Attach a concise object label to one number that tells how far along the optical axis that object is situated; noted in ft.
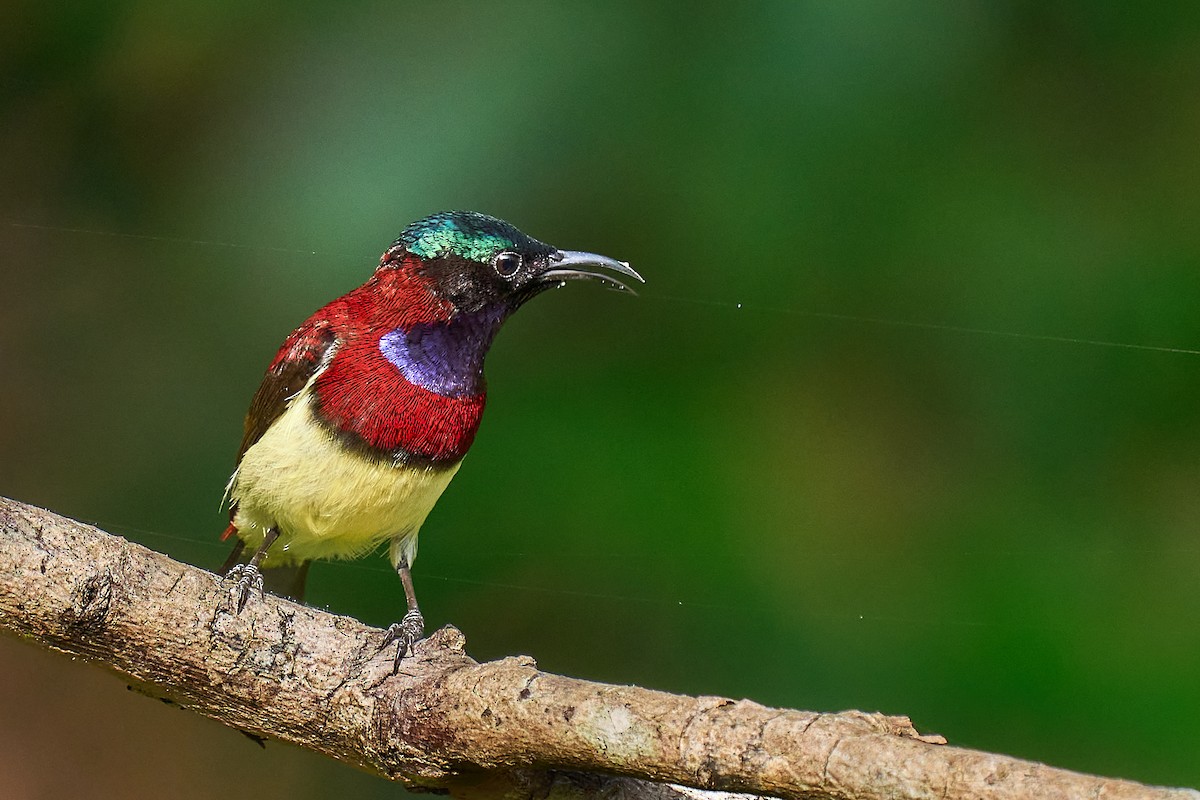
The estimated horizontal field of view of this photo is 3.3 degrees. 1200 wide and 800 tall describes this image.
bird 8.22
